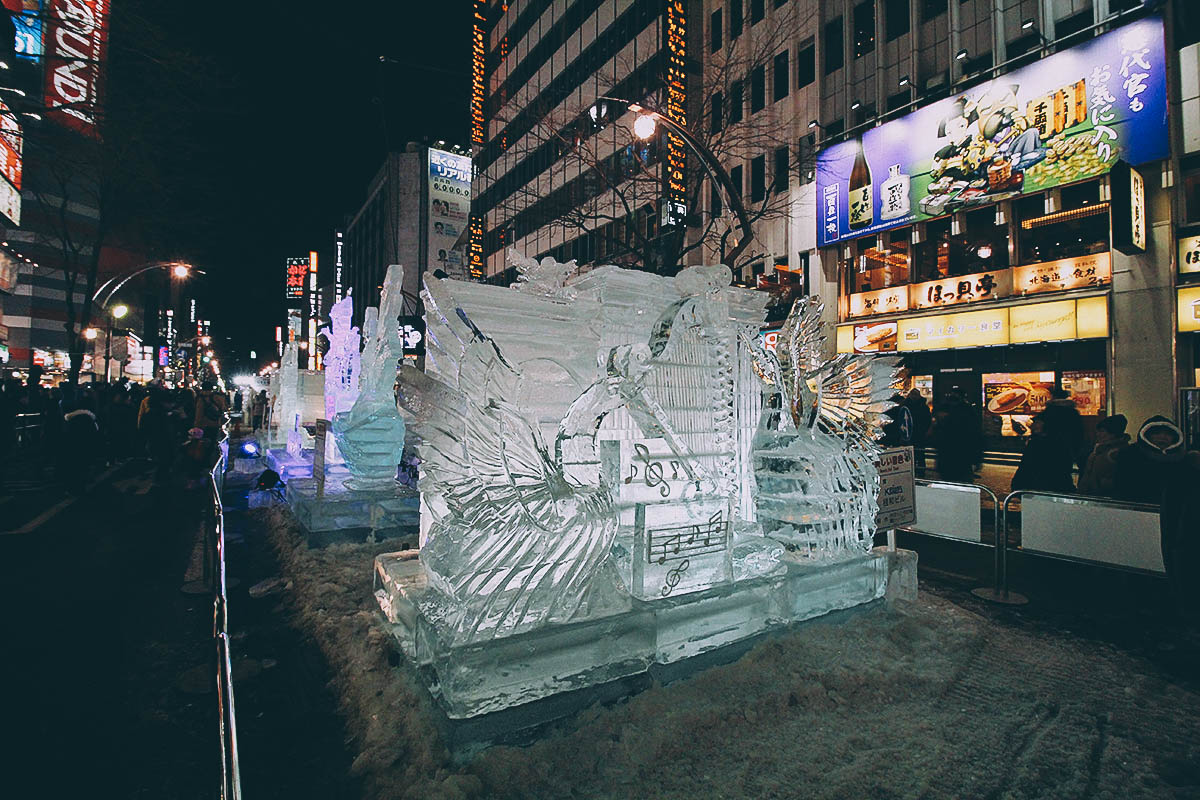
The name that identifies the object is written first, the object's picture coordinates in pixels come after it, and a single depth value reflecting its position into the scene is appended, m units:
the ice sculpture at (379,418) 6.65
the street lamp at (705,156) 8.66
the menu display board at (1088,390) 12.89
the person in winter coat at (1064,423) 7.60
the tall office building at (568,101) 12.93
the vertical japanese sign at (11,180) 16.89
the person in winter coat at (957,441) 9.81
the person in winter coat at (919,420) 11.90
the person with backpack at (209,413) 12.08
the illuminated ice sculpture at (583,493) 2.75
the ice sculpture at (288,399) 11.87
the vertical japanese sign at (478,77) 25.86
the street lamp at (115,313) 22.77
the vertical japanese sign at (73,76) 8.57
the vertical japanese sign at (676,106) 12.04
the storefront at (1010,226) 12.06
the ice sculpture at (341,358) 8.88
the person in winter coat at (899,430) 10.55
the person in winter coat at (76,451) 9.66
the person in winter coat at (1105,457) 6.11
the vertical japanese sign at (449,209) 39.75
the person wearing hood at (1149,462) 5.29
